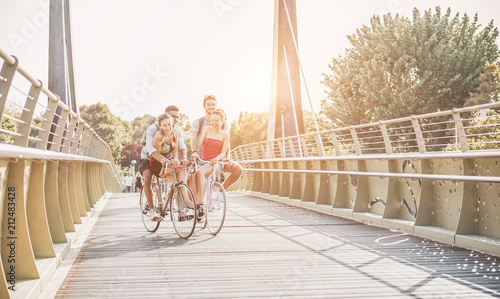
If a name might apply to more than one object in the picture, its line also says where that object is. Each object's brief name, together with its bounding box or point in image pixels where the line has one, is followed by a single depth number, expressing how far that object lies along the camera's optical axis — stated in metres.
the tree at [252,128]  120.56
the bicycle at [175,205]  8.82
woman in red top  9.47
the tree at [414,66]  37.16
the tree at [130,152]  134.25
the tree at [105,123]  102.38
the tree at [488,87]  34.97
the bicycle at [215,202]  9.24
